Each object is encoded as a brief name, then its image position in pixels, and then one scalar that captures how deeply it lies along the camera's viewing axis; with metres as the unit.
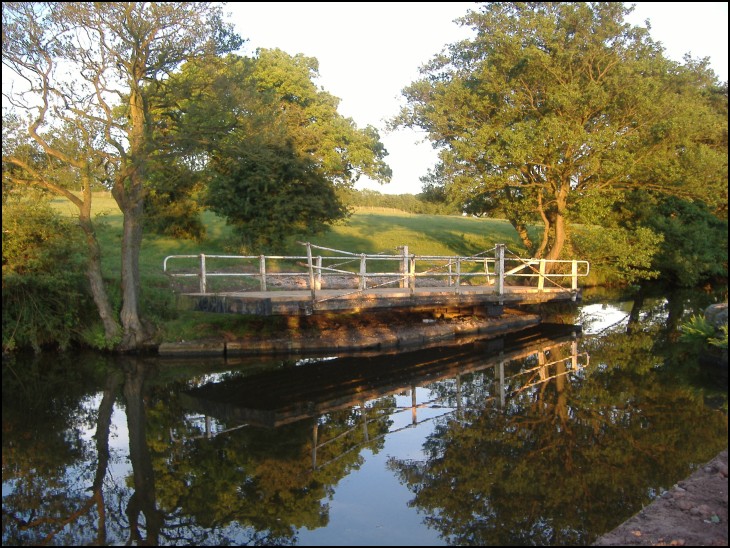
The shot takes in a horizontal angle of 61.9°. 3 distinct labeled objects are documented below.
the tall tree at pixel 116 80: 15.18
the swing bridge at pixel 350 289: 15.28
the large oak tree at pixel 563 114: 23.67
